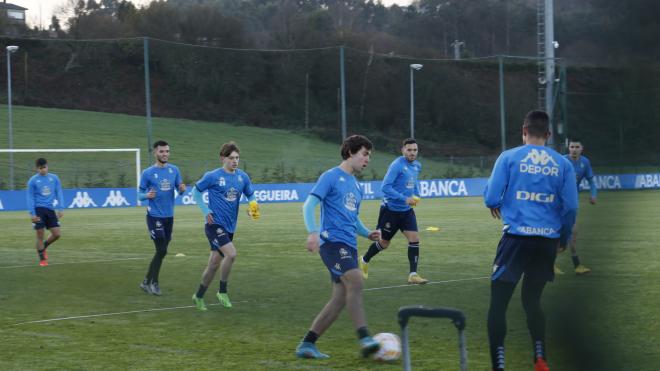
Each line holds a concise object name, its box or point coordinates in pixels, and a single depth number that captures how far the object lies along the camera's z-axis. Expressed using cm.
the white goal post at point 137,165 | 4377
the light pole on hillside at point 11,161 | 4414
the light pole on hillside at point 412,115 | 4941
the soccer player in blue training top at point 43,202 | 1769
